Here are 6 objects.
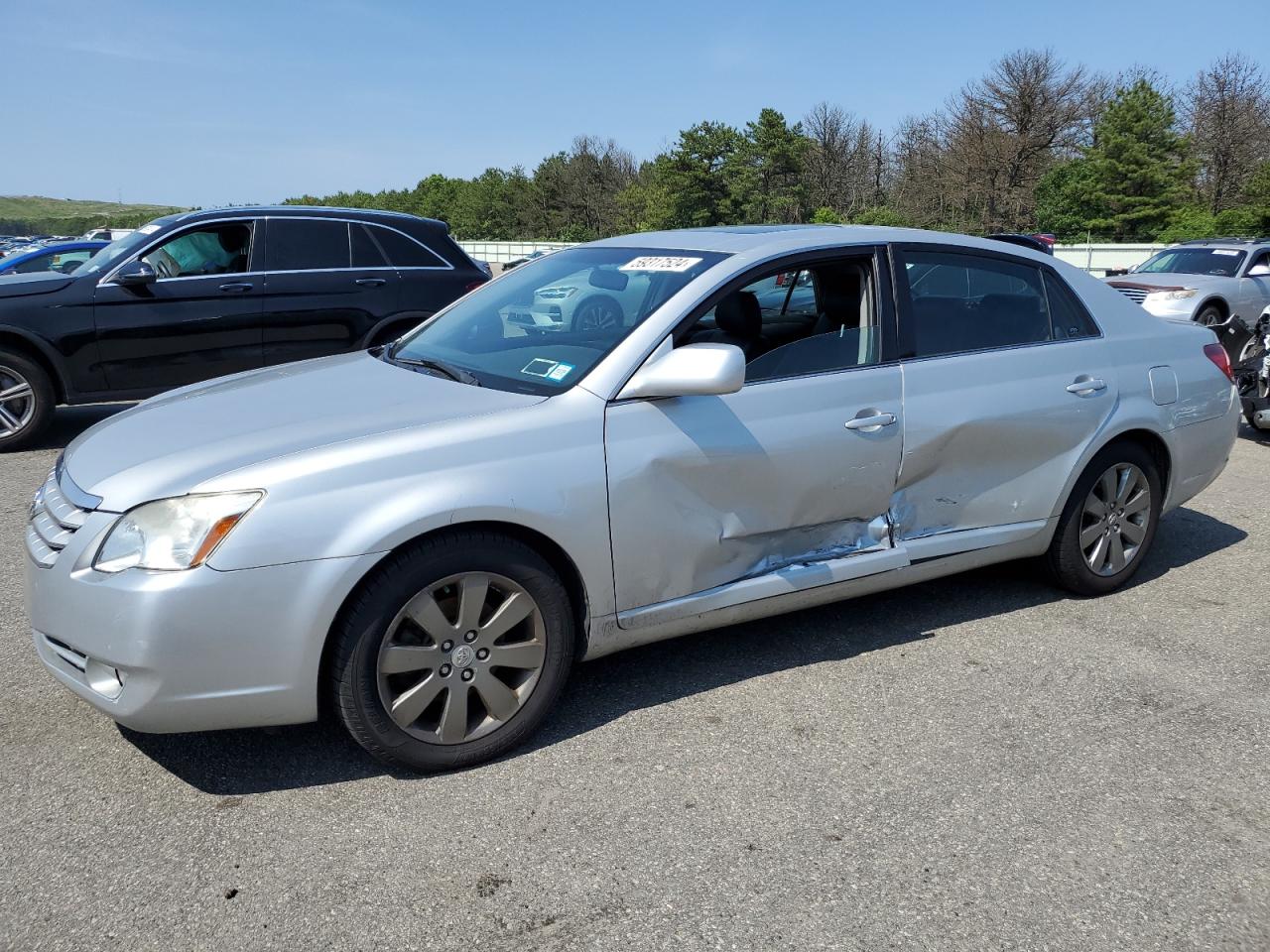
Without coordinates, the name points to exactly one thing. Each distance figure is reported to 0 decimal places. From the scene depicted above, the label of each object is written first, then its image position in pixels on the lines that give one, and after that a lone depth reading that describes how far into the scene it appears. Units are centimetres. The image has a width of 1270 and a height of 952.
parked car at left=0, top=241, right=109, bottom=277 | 1531
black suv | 786
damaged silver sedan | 294
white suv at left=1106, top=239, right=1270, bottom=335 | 1396
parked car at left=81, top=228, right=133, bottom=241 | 3081
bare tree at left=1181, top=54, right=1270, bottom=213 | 4469
